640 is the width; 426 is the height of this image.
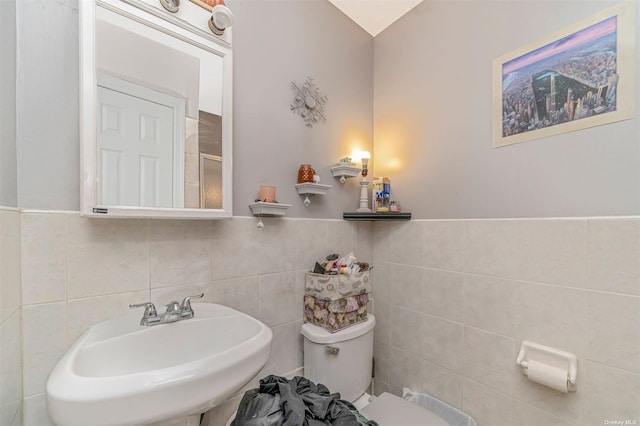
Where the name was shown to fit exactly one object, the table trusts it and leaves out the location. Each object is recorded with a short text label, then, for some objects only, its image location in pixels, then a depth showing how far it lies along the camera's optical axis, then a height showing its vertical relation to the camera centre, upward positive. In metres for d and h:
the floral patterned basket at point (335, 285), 1.29 -0.37
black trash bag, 0.86 -0.68
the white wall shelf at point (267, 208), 1.19 +0.02
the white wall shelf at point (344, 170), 1.53 +0.24
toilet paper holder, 0.97 -0.58
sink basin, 0.54 -0.41
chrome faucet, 0.89 -0.36
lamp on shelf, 1.64 +0.16
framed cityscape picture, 0.93 +0.53
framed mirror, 0.84 +0.37
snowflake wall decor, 1.42 +0.61
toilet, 1.21 -0.77
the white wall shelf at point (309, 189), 1.36 +0.12
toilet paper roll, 0.96 -0.62
